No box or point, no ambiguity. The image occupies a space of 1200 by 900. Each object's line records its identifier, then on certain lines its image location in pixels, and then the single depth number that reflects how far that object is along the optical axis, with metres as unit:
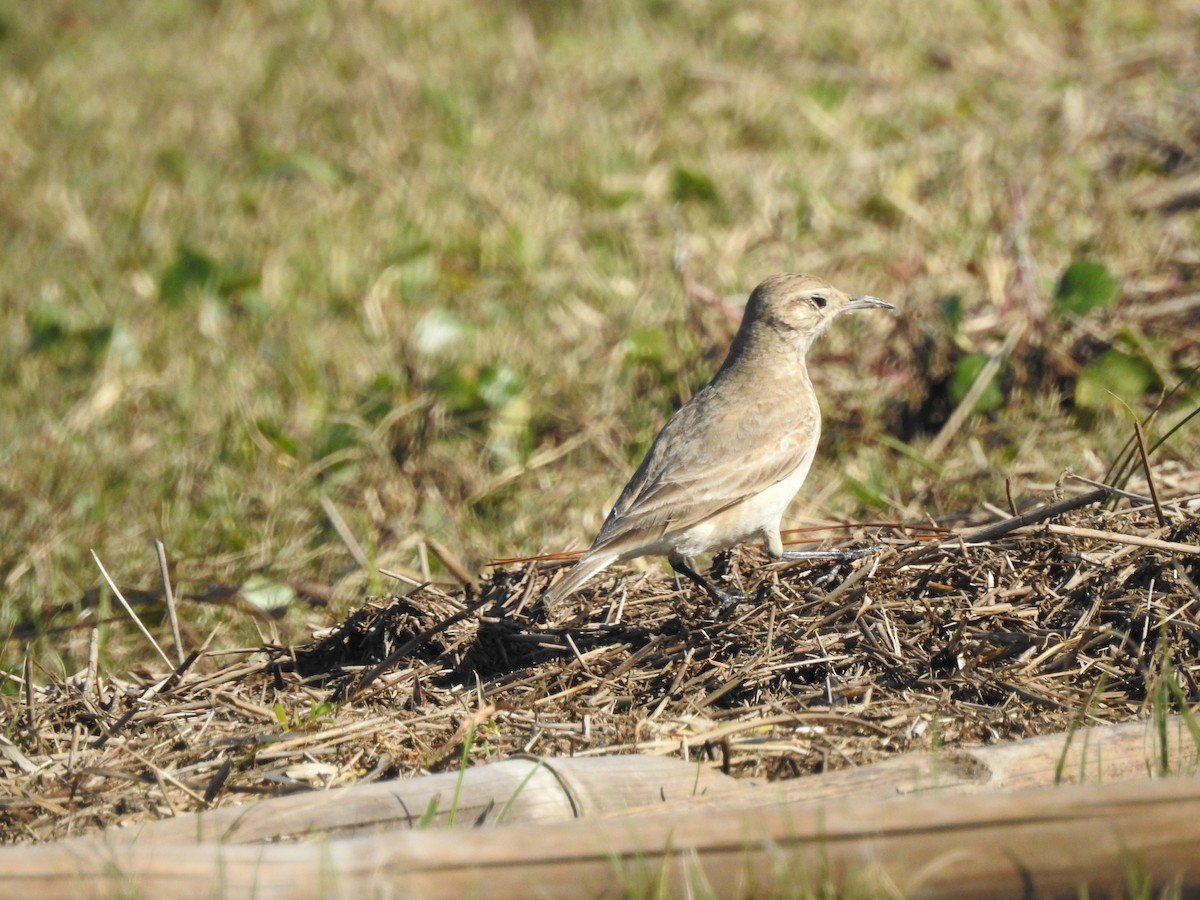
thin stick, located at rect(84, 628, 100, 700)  10.25
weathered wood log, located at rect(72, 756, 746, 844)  7.41
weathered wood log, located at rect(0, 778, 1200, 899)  6.12
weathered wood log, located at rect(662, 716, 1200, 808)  7.48
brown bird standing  11.13
